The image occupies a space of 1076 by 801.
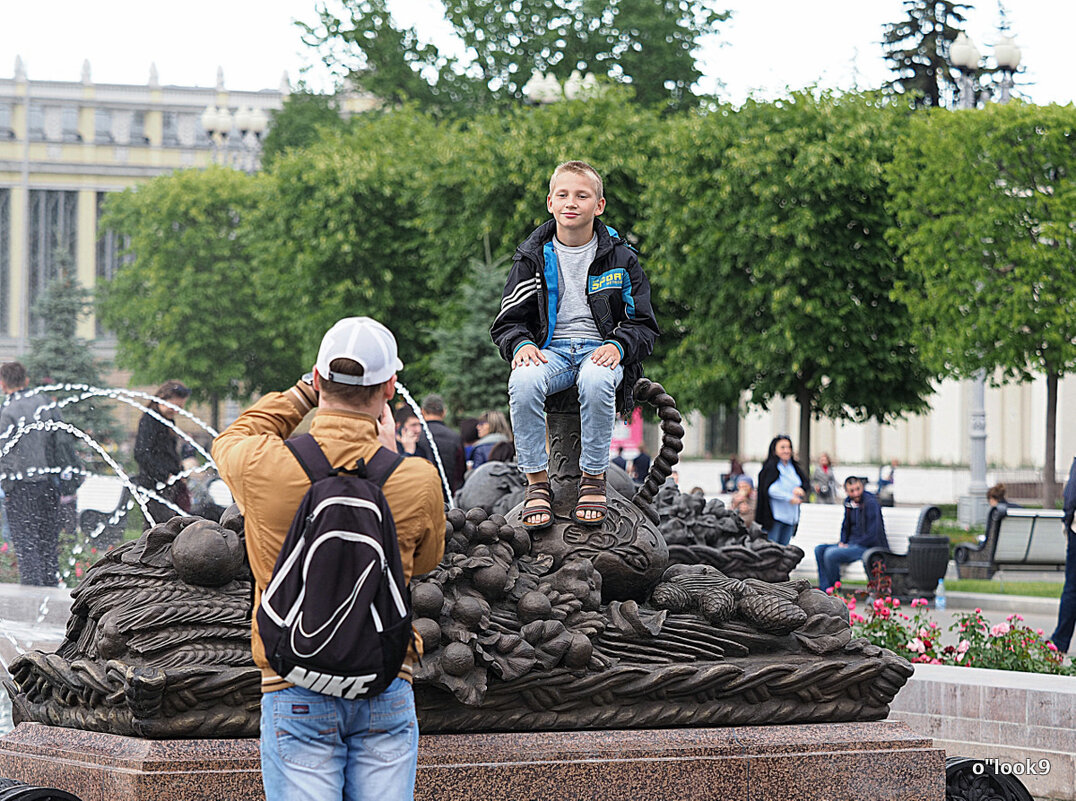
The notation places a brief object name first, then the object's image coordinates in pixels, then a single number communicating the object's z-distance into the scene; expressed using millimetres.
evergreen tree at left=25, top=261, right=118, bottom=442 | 38188
